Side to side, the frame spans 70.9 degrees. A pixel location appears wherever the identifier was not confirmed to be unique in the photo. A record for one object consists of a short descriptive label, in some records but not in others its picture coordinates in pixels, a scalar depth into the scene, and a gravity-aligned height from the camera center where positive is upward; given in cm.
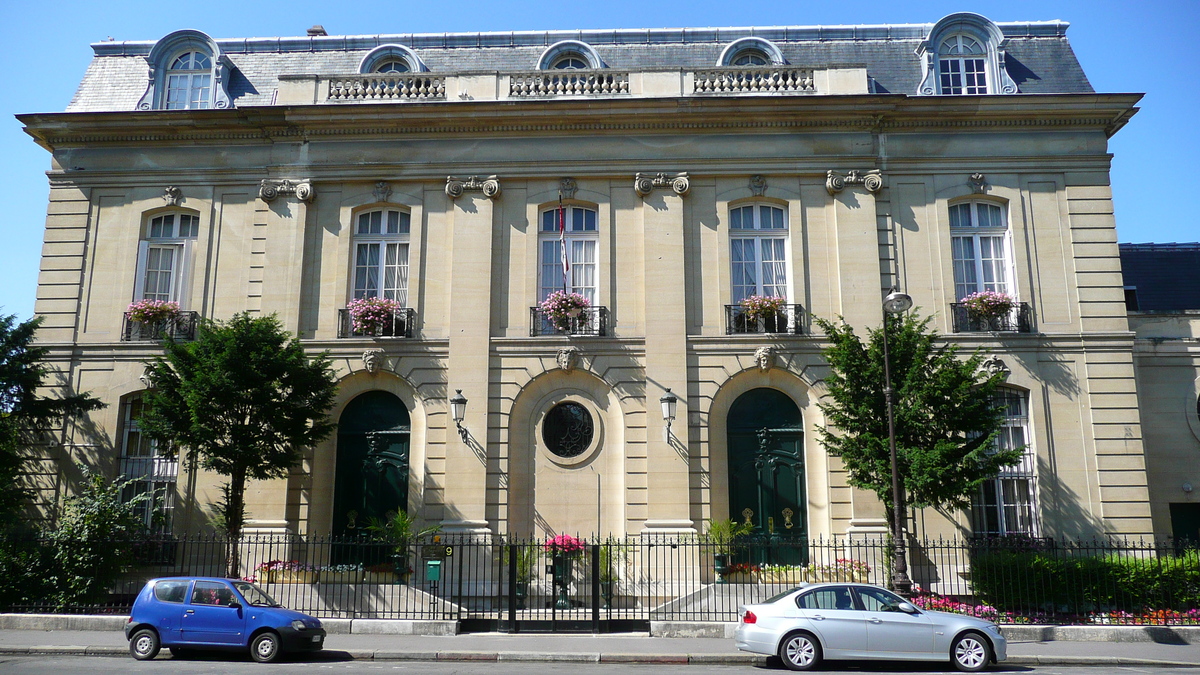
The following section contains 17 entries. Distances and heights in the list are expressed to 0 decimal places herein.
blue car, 1332 -154
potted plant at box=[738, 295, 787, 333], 2102 +516
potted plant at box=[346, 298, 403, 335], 2117 +512
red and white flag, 2120 +719
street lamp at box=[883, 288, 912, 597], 1518 +50
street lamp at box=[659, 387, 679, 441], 1964 +275
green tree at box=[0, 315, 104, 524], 1973 +283
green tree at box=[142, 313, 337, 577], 1769 +257
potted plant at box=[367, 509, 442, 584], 1847 -22
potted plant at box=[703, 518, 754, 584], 1862 -30
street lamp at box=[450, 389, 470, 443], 1998 +274
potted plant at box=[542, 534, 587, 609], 1814 -76
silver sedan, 1255 -164
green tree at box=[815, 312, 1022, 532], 1689 +217
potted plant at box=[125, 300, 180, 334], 2152 +524
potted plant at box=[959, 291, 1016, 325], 2081 +527
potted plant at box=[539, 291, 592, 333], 2109 +524
